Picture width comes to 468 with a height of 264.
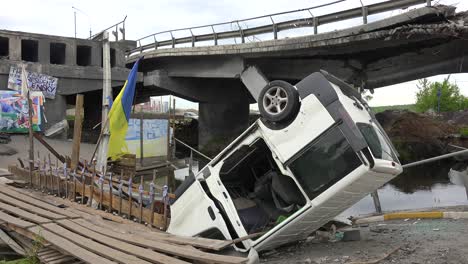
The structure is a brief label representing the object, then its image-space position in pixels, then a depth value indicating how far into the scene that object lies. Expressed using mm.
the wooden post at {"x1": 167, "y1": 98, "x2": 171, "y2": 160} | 22984
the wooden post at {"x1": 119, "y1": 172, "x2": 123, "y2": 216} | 8639
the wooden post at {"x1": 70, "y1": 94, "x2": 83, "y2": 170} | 10594
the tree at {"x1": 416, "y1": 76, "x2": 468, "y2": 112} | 64875
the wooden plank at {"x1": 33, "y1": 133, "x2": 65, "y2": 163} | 11524
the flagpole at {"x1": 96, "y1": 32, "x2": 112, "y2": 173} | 10188
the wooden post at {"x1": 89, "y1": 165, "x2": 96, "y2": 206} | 9258
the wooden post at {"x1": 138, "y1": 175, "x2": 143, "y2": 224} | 8164
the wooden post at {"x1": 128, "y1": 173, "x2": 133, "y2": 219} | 8344
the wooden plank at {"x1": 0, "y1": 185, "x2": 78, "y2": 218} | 8055
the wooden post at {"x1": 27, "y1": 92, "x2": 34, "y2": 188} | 11289
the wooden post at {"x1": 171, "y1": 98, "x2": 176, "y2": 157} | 26200
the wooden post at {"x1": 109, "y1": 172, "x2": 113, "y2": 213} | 8852
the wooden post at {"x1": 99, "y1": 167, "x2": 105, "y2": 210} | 9047
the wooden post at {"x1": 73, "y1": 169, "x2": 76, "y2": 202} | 9750
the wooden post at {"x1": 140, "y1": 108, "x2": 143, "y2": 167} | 23122
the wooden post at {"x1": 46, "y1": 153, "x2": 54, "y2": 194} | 10422
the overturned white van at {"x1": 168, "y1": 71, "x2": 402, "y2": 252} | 5875
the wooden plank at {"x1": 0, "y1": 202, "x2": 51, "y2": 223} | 7295
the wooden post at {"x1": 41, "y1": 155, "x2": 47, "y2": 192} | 10633
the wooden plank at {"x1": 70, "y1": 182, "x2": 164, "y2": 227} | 7840
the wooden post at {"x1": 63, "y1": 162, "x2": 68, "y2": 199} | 9995
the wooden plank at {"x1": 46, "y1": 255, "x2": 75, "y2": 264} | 5848
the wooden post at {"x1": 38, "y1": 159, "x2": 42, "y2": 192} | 10836
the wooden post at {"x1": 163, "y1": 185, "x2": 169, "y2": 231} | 7621
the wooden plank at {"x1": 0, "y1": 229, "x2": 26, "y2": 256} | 7039
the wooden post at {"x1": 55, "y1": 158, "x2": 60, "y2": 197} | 10227
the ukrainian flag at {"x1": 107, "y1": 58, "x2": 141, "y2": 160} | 10367
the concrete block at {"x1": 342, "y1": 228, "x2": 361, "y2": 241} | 7590
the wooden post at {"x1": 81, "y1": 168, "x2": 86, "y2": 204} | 9562
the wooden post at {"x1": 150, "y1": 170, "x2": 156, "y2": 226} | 7940
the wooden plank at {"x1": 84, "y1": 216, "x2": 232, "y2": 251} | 6008
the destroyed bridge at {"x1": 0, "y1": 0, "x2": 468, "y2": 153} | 17656
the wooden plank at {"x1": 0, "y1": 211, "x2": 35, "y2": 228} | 7012
